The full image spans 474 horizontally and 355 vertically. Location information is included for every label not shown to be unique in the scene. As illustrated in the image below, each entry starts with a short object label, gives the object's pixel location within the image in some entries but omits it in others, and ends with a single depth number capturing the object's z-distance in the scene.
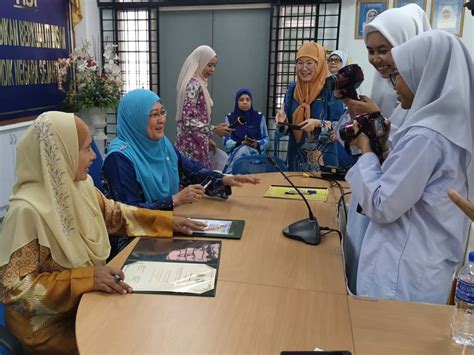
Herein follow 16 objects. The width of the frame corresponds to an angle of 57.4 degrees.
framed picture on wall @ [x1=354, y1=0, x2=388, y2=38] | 4.42
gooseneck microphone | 1.62
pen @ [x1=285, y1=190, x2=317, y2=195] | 2.29
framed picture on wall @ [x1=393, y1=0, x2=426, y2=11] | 4.29
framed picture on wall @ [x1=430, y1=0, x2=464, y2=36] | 4.26
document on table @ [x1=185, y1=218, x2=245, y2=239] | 1.66
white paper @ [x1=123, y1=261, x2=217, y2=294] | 1.24
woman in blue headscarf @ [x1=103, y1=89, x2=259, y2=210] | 1.88
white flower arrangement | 4.40
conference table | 1.00
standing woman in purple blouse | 3.62
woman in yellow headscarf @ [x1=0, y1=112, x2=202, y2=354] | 1.22
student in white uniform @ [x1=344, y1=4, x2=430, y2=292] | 1.76
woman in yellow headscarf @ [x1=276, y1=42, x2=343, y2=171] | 3.04
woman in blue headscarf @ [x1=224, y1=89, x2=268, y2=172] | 4.12
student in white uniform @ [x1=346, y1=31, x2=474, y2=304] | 1.21
